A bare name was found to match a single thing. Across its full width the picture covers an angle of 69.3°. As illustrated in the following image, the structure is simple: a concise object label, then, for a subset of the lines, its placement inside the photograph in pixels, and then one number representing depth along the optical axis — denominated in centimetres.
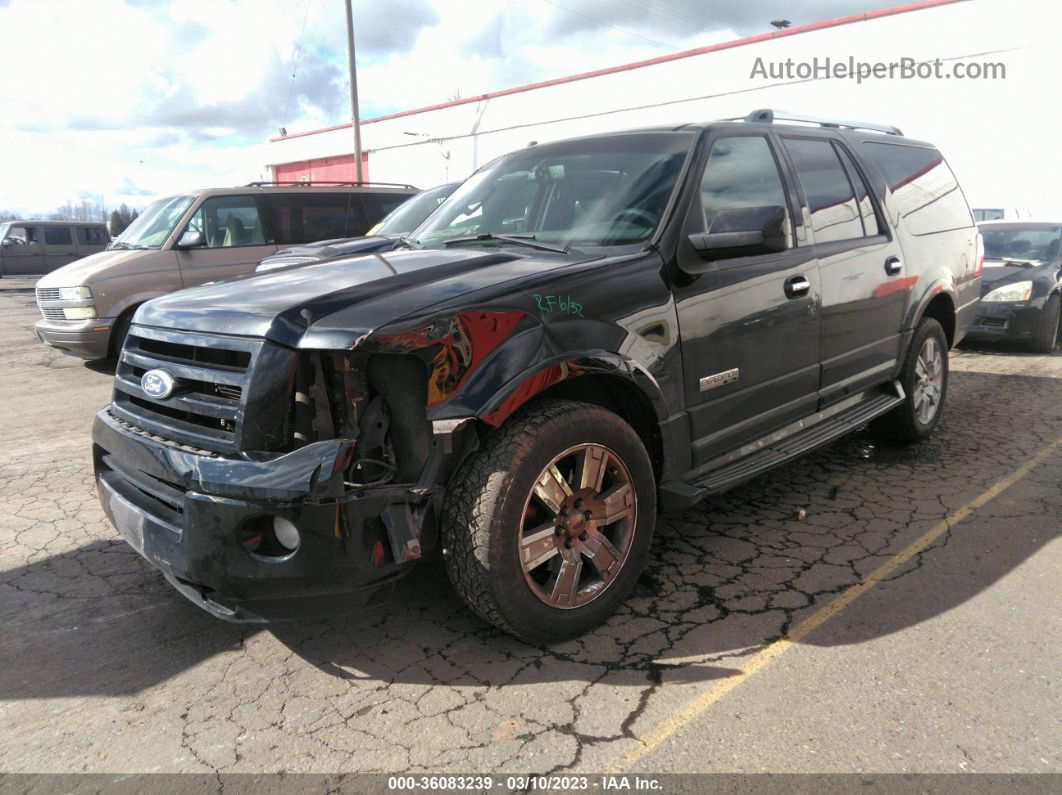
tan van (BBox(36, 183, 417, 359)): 824
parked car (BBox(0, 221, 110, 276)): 2289
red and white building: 1491
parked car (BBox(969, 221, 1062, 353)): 845
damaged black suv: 243
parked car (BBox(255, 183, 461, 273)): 468
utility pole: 1881
